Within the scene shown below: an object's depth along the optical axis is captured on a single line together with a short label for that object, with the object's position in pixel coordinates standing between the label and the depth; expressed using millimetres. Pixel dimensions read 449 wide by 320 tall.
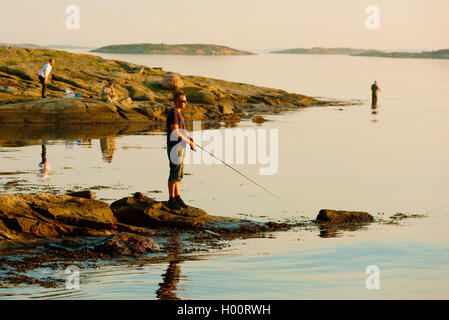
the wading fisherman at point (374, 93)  56750
